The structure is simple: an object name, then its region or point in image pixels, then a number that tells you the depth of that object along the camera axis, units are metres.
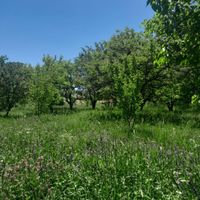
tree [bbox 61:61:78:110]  23.49
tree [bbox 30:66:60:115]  16.75
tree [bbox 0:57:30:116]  19.45
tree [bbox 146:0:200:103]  2.82
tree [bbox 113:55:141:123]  10.60
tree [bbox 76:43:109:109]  16.23
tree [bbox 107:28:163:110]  14.71
